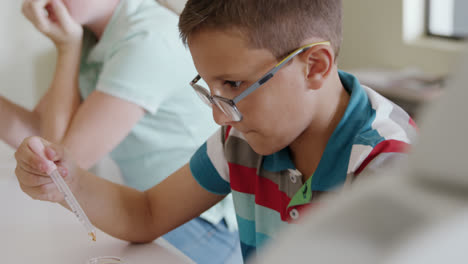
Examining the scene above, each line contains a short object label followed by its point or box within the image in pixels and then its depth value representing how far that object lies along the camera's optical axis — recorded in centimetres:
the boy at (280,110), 78
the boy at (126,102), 133
